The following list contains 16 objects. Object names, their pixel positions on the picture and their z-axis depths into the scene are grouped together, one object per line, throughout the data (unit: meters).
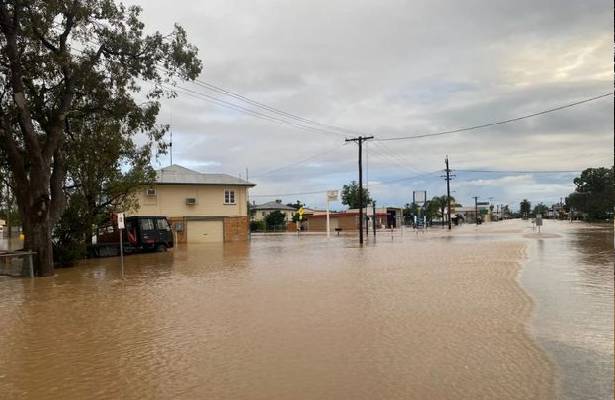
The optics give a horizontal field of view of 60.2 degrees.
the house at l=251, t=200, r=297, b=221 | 106.19
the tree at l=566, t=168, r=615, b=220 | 91.12
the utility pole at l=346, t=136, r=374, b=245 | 37.41
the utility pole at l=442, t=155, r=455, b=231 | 77.56
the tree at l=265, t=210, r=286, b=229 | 81.81
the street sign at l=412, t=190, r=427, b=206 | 97.35
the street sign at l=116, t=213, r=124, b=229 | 18.83
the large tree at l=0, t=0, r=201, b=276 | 18.39
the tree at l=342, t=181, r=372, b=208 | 95.68
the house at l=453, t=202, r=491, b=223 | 153.75
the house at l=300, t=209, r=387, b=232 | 77.19
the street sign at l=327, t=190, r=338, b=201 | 48.97
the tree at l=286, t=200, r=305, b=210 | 116.64
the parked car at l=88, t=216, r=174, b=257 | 29.70
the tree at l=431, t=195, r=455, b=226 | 129.62
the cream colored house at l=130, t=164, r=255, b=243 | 44.03
